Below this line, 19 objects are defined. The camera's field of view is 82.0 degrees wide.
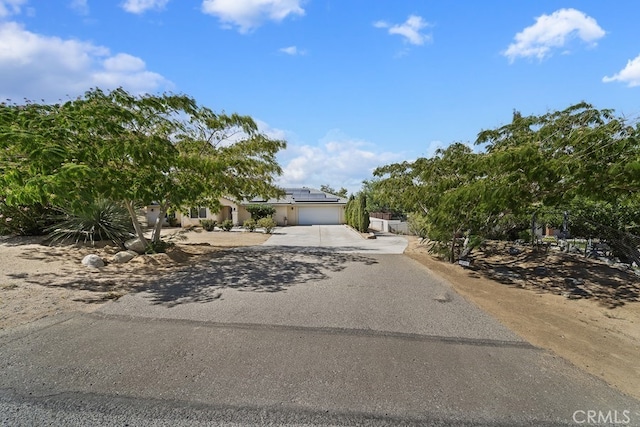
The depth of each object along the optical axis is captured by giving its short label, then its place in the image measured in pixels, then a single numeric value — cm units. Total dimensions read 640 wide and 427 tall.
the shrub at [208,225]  2629
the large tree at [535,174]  795
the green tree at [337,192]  6892
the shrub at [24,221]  1274
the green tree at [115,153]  673
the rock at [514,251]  1508
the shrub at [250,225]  2700
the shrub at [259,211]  3312
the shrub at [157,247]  1136
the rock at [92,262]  920
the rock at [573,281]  1035
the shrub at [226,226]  2714
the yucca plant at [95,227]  1190
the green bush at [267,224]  2577
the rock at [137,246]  1142
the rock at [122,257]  1004
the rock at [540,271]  1171
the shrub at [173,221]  3117
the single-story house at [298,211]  3378
